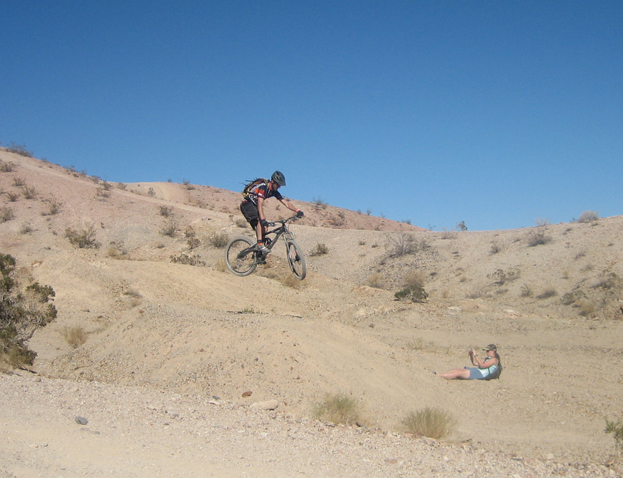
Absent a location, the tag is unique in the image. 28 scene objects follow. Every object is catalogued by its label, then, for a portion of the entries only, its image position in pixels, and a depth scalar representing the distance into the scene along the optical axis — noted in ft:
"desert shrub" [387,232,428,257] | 93.50
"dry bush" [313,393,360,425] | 28.67
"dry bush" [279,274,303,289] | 71.30
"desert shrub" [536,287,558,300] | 68.64
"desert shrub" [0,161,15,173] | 116.57
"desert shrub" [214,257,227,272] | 72.89
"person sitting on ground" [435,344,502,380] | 40.01
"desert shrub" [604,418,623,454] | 25.44
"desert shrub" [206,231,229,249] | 89.35
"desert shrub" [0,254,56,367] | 36.35
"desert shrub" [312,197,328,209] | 175.01
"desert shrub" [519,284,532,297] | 70.55
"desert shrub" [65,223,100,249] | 83.51
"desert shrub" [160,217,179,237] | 99.24
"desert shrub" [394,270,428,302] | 68.33
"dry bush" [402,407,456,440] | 28.40
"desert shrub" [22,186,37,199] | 105.55
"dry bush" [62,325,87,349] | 43.93
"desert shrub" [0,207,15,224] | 94.52
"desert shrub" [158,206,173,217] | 108.98
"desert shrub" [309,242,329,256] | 99.04
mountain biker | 35.29
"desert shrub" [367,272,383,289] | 83.37
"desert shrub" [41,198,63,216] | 100.32
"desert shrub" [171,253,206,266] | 76.36
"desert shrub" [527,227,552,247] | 84.28
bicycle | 36.37
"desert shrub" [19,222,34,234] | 91.45
